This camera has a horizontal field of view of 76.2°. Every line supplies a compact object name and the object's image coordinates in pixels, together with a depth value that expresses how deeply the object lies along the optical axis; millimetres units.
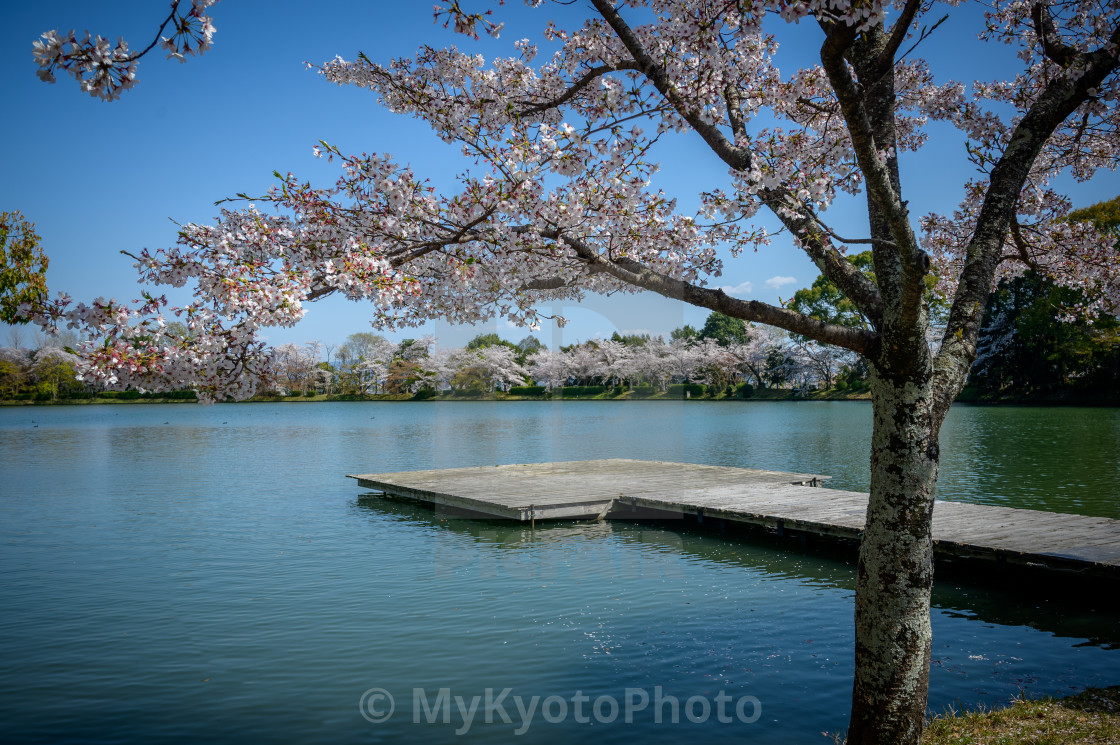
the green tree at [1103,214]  37500
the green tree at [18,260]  33844
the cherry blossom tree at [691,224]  4609
